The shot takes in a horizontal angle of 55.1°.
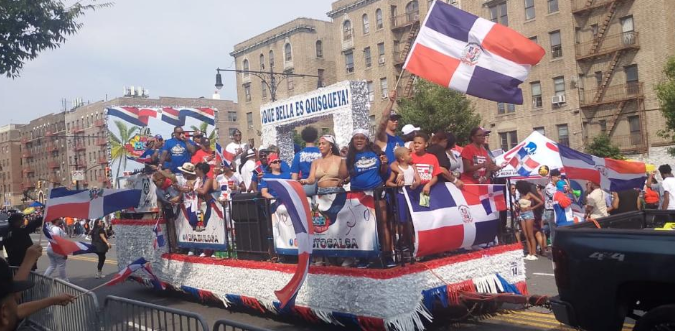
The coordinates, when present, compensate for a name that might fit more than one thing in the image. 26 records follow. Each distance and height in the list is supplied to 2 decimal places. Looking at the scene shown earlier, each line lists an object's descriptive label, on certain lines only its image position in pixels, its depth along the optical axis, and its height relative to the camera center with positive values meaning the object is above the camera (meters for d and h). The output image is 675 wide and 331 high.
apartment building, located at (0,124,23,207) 109.51 +9.05
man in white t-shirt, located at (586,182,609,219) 13.55 -0.68
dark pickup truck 4.44 -0.79
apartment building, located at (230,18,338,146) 53.56 +11.46
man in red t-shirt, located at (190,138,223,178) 13.25 +0.98
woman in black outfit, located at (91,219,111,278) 16.03 -0.72
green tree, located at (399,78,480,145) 34.12 +3.83
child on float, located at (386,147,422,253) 7.14 +0.05
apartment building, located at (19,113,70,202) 94.25 +9.80
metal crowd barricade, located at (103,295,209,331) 4.91 -0.93
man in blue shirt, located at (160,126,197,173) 12.95 +1.09
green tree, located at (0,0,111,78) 10.42 +3.10
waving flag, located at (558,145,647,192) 11.80 -0.02
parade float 6.96 -0.96
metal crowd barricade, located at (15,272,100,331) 6.25 -1.03
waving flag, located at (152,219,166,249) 11.13 -0.51
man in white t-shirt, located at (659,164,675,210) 12.56 -0.47
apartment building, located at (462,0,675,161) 32.78 +5.33
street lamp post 27.03 +5.08
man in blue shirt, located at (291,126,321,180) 9.00 +0.45
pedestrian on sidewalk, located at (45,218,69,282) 13.27 -1.02
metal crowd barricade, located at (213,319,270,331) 4.12 -0.85
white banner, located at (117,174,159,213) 11.64 +0.27
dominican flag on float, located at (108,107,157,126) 16.80 +2.47
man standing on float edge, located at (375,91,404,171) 8.68 +0.71
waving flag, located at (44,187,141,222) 9.76 +0.16
